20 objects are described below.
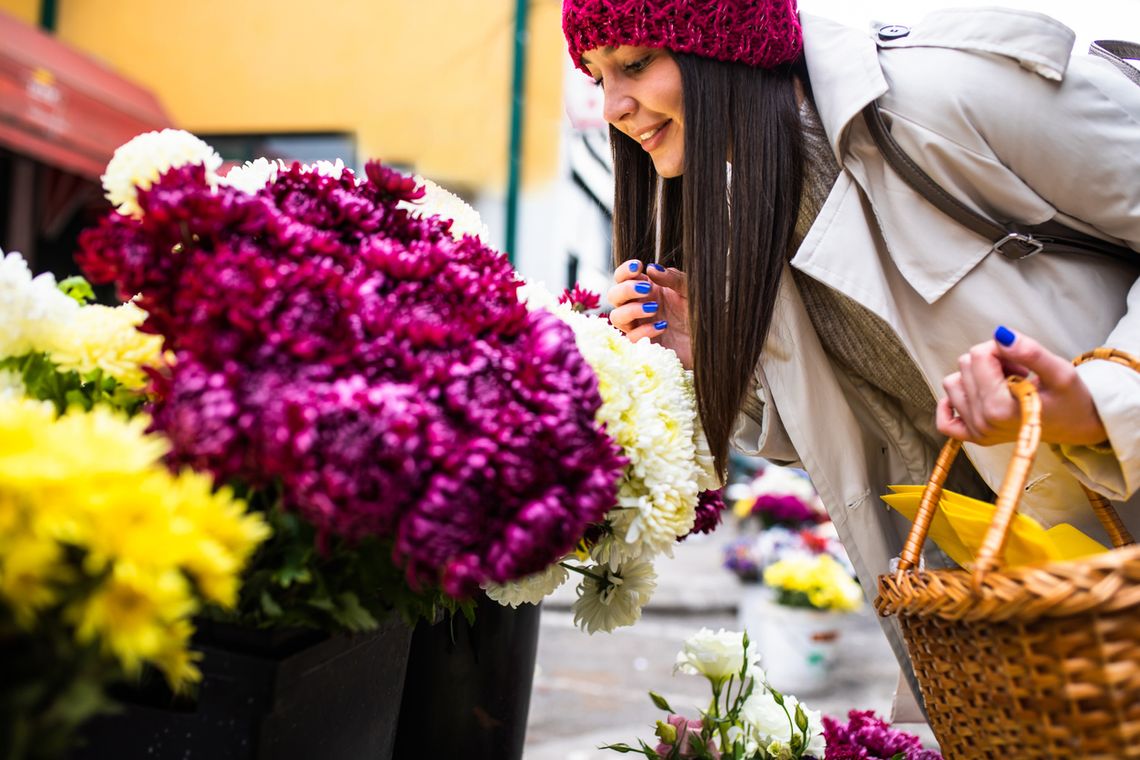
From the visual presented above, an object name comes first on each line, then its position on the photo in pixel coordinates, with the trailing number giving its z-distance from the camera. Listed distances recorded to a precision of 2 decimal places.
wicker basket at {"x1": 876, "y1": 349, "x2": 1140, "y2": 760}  0.69
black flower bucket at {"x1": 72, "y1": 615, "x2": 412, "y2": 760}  0.67
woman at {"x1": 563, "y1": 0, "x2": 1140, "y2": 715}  1.12
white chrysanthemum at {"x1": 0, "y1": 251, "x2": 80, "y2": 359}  0.70
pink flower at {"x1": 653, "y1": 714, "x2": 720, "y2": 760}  1.08
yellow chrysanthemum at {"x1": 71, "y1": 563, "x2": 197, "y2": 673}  0.49
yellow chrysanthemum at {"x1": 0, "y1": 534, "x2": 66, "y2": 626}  0.48
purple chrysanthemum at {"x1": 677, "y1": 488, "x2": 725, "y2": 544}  1.14
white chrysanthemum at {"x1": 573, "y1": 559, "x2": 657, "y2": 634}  1.00
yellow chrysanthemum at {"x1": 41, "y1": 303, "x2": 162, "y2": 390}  0.72
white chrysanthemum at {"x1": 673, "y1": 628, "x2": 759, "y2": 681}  1.17
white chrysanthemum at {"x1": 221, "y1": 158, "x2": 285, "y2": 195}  0.83
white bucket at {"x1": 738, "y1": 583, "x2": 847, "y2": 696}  3.88
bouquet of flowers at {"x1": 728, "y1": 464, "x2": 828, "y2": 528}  5.01
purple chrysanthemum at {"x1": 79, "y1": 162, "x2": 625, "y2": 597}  0.59
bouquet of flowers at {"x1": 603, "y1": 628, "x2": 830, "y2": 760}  1.10
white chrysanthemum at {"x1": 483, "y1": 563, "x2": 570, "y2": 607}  0.91
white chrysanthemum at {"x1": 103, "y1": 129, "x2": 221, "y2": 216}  0.73
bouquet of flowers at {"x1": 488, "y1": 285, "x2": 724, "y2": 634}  0.83
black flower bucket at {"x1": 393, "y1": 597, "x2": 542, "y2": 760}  1.10
